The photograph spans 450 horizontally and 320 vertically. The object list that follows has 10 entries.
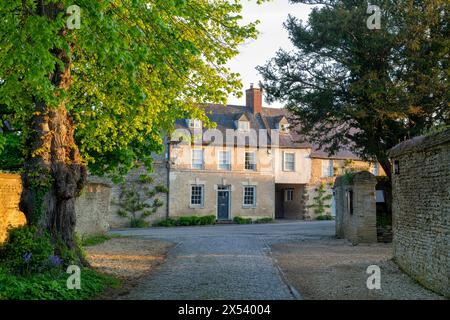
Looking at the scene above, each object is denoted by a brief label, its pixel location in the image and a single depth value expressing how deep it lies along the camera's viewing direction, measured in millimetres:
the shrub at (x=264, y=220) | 39125
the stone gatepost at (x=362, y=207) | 21047
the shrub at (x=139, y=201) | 35812
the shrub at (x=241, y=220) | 38281
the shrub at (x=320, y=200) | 41500
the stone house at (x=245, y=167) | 37531
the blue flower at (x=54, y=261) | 10586
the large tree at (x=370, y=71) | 19297
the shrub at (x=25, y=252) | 10078
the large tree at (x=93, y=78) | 8539
